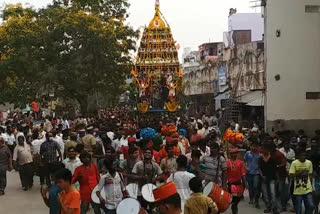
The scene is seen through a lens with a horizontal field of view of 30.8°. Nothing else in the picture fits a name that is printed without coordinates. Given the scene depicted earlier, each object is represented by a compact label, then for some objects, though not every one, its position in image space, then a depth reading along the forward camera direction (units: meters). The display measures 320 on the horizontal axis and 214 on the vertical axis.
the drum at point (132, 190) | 9.00
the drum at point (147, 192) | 8.08
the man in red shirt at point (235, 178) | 11.08
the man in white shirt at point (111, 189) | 8.73
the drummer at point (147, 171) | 9.48
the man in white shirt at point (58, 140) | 14.62
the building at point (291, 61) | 23.70
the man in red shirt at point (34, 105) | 34.50
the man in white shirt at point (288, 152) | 12.16
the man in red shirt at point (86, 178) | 9.36
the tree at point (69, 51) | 30.30
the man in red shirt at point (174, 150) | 11.16
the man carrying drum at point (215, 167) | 10.05
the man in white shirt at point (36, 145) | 15.28
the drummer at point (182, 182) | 8.27
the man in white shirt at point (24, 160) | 15.28
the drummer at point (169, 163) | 10.16
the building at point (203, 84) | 45.66
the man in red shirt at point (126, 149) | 10.54
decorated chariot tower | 32.41
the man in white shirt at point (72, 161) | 10.73
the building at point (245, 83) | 29.33
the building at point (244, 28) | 52.44
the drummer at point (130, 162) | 10.27
